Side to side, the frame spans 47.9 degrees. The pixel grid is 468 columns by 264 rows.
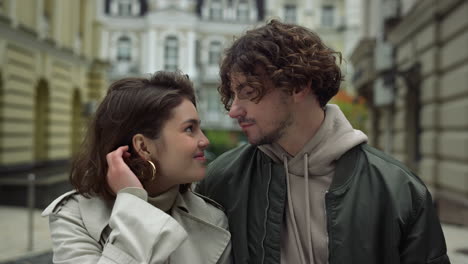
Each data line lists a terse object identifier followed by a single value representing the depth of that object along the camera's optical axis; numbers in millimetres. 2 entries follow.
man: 2000
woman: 1925
